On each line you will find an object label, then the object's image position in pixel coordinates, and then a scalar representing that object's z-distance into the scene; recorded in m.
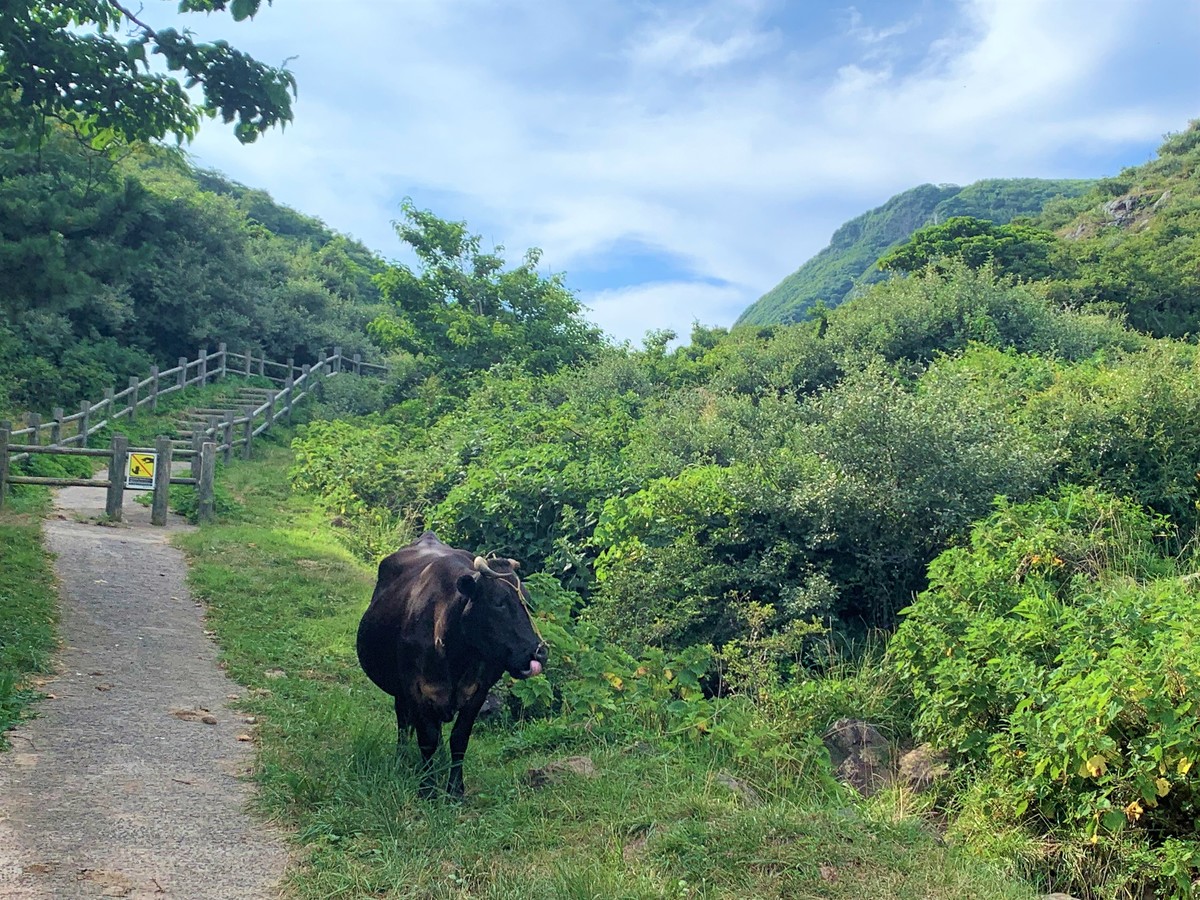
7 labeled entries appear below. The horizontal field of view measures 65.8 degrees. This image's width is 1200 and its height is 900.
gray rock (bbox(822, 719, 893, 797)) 6.55
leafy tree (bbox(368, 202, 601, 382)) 25.27
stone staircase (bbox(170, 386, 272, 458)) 21.02
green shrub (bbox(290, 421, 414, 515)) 16.34
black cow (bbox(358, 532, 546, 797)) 5.25
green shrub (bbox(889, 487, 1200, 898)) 4.97
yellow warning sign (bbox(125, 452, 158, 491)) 14.12
